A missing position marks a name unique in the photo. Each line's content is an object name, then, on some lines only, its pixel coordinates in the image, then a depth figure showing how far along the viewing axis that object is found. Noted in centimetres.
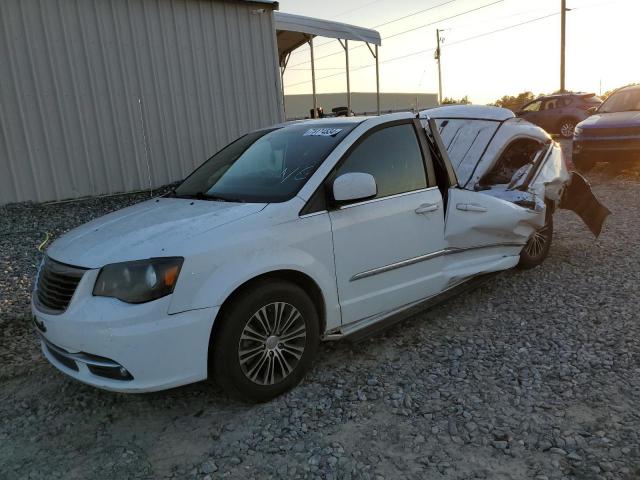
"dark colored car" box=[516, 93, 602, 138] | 1784
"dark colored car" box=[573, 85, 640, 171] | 970
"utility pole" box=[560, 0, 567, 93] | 2836
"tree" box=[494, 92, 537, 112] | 4578
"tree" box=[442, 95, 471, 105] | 4434
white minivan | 268
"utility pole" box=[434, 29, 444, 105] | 4225
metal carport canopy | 1170
